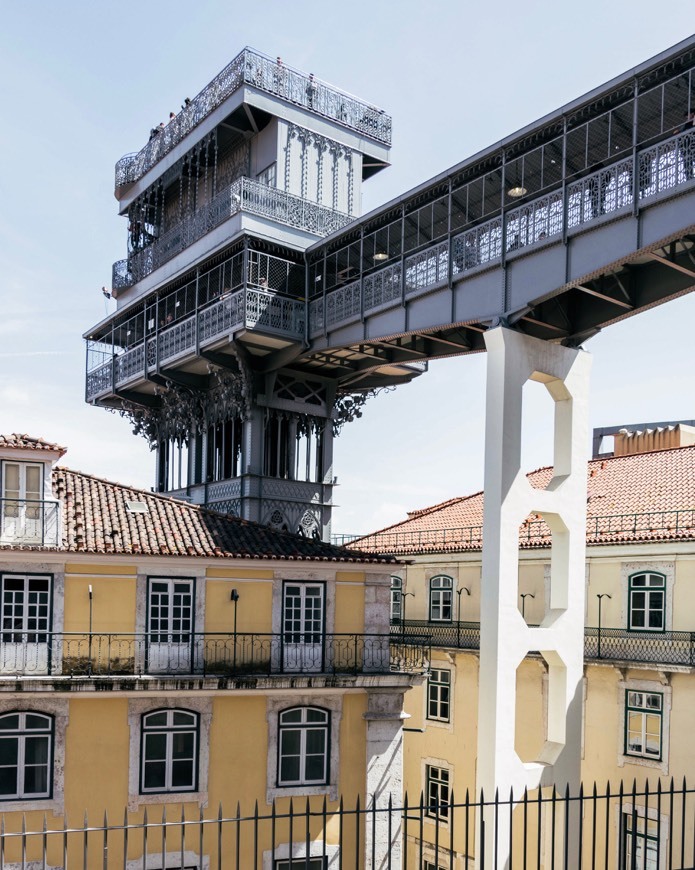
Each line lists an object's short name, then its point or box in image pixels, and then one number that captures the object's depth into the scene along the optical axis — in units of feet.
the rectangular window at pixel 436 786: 100.22
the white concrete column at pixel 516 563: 62.80
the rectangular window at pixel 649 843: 76.74
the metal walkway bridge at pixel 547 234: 58.54
